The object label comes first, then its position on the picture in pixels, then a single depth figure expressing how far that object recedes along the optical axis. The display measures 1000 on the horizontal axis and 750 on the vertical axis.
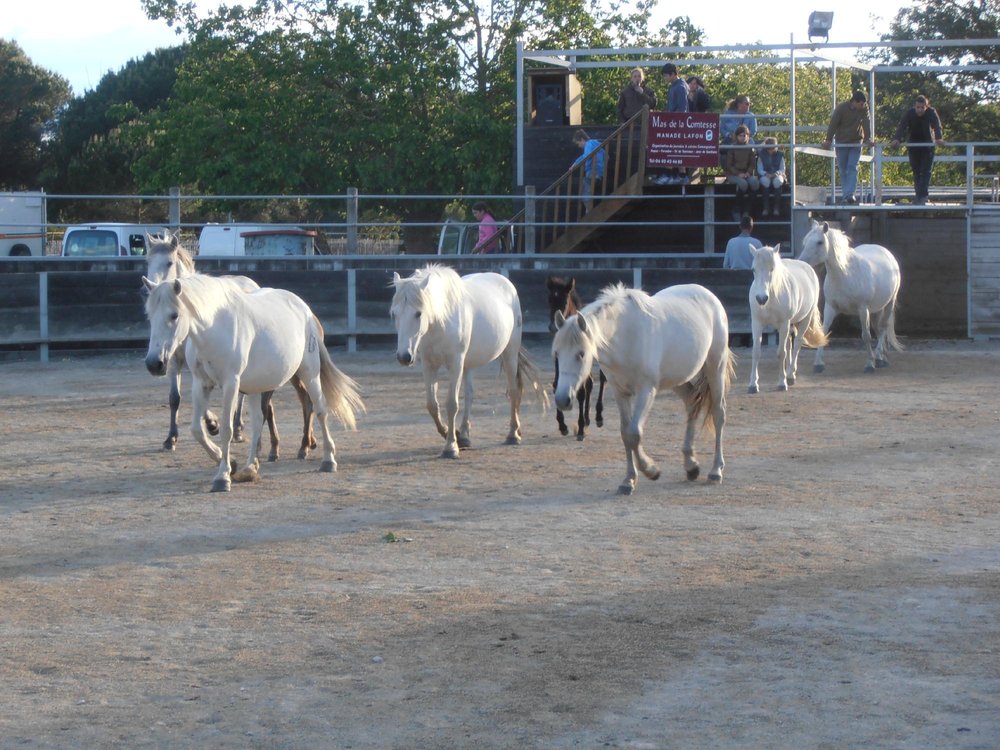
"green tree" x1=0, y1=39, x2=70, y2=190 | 47.59
